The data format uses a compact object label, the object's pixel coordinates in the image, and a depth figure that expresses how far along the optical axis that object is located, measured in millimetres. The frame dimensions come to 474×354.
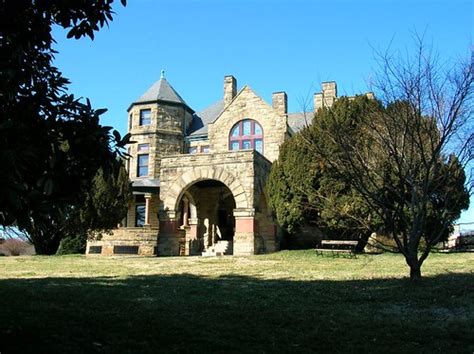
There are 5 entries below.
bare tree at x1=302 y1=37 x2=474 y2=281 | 10422
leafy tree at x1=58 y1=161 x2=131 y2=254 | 24141
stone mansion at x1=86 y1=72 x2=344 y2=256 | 24359
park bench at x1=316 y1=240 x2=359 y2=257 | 20625
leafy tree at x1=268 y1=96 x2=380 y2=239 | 21406
